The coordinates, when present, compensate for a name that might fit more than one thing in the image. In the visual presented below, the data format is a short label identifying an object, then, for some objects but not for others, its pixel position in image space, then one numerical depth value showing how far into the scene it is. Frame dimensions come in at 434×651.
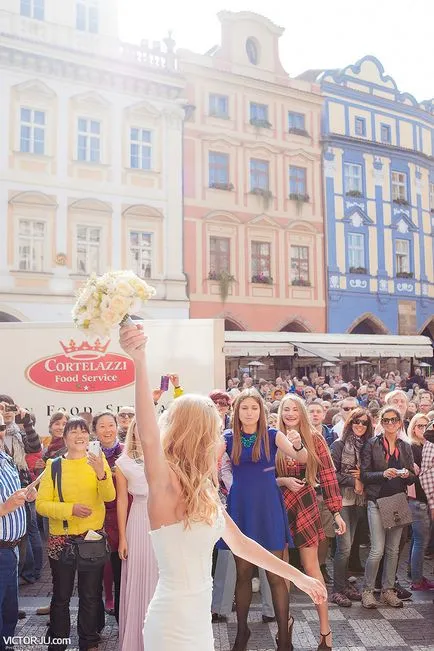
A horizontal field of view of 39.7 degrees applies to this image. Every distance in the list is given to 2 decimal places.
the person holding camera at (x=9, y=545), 4.32
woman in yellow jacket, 4.54
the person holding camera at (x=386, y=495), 5.79
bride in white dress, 2.38
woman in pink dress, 4.23
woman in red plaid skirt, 4.93
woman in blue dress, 4.59
